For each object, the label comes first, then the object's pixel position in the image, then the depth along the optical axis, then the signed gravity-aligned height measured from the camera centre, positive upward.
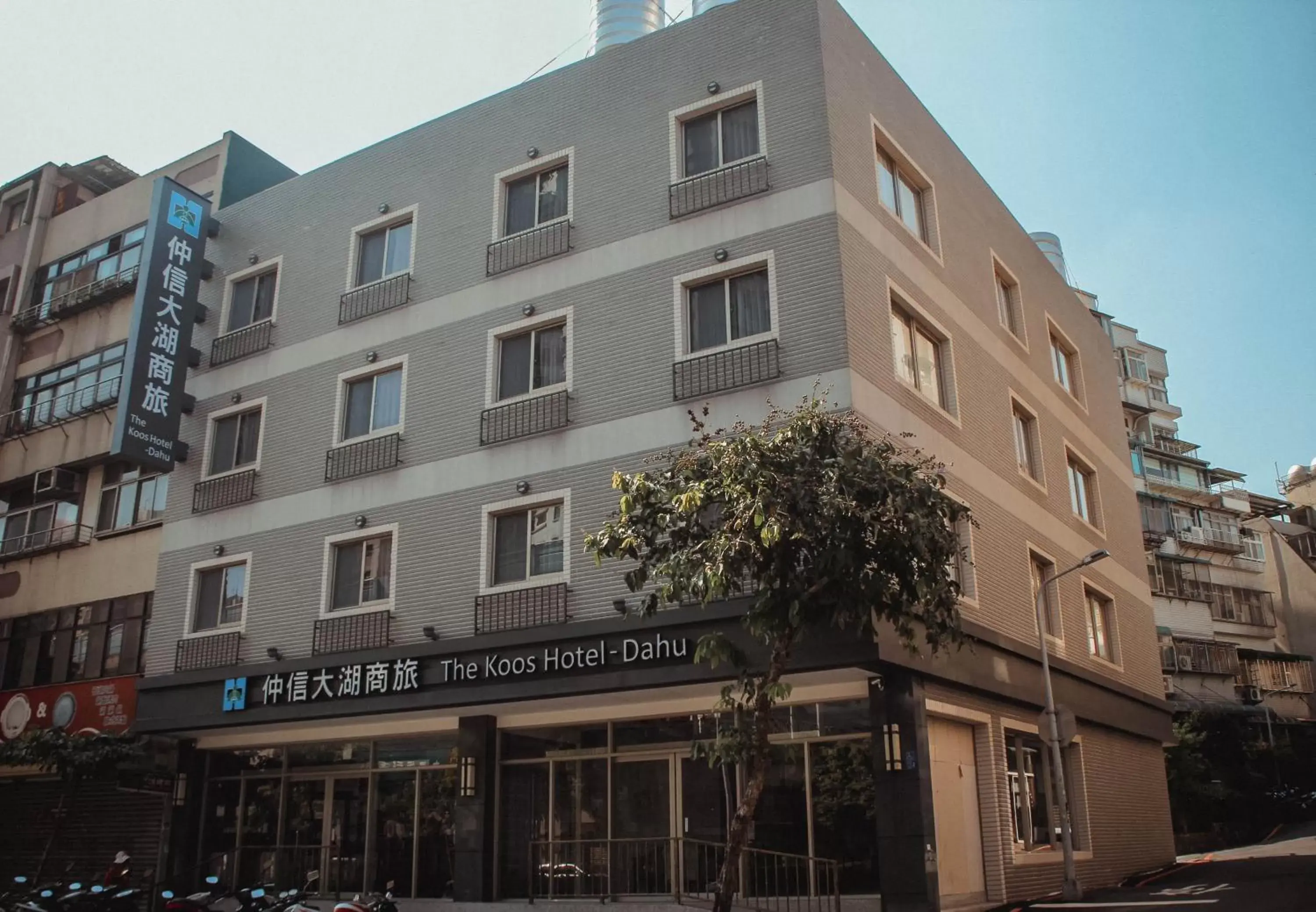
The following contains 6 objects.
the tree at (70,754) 20.88 +1.53
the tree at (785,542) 12.82 +3.18
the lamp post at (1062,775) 18.81 +1.01
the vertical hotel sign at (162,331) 22.58 +9.63
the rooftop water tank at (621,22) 24.39 +16.23
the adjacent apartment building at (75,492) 24.45 +7.71
